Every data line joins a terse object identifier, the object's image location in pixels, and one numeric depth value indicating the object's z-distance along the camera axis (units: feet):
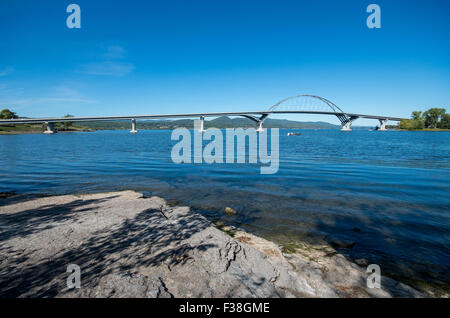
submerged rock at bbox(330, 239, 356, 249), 21.94
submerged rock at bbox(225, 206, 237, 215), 30.68
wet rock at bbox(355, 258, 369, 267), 18.52
